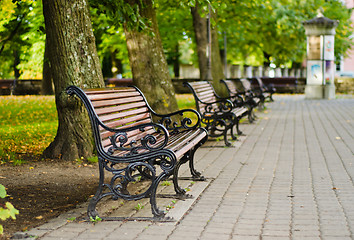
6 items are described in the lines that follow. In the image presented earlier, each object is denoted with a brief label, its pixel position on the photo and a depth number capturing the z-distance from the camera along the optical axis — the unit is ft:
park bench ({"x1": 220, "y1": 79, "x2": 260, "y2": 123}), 45.86
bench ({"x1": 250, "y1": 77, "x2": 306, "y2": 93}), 111.14
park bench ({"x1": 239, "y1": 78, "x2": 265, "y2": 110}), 52.89
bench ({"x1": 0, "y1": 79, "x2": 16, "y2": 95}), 111.04
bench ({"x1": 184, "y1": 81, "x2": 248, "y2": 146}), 33.17
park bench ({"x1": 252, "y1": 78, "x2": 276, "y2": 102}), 67.54
